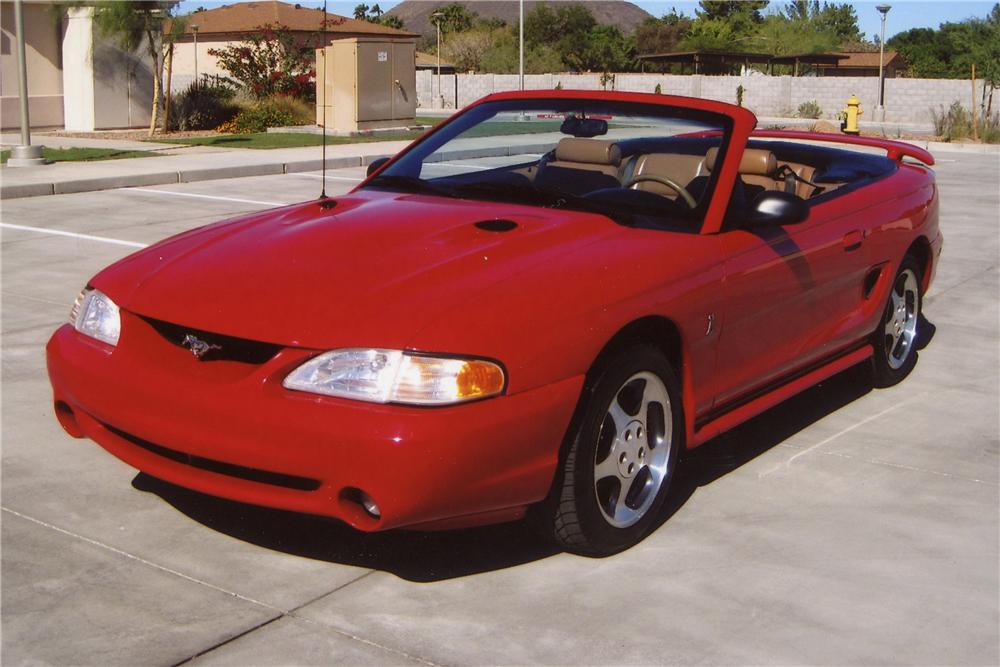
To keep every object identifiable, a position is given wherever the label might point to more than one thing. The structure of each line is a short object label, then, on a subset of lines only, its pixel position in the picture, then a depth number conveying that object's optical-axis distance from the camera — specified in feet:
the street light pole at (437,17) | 321.81
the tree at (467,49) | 265.65
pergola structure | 184.84
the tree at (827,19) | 340.82
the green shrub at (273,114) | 87.97
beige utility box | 85.56
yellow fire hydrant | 95.51
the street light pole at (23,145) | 56.03
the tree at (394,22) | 325.13
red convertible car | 11.48
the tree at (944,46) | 244.75
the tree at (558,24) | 339.22
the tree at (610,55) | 288.71
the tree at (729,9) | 363.35
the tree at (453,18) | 331.98
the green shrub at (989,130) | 91.40
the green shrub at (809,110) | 155.60
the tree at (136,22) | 78.02
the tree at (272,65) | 96.43
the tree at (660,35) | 347.77
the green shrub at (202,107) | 88.22
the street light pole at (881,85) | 144.87
